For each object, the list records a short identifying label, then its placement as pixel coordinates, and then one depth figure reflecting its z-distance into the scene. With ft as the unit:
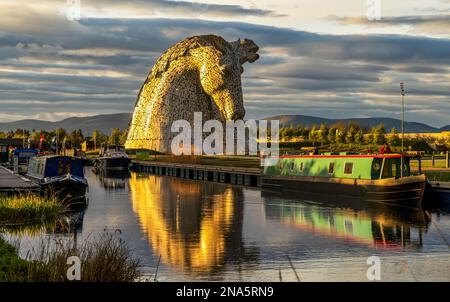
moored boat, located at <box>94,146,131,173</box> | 334.65
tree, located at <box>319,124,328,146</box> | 550.77
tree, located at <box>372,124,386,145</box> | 452.06
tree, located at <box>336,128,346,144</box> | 509.92
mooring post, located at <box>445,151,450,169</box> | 200.74
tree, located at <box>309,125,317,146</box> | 561.52
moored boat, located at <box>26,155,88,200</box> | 160.76
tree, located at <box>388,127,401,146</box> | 406.72
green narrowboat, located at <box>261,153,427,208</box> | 137.80
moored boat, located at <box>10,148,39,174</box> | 274.16
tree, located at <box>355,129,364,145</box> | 476.54
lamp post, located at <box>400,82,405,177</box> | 207.74
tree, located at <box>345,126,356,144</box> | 500.74
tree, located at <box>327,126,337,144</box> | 525.59
